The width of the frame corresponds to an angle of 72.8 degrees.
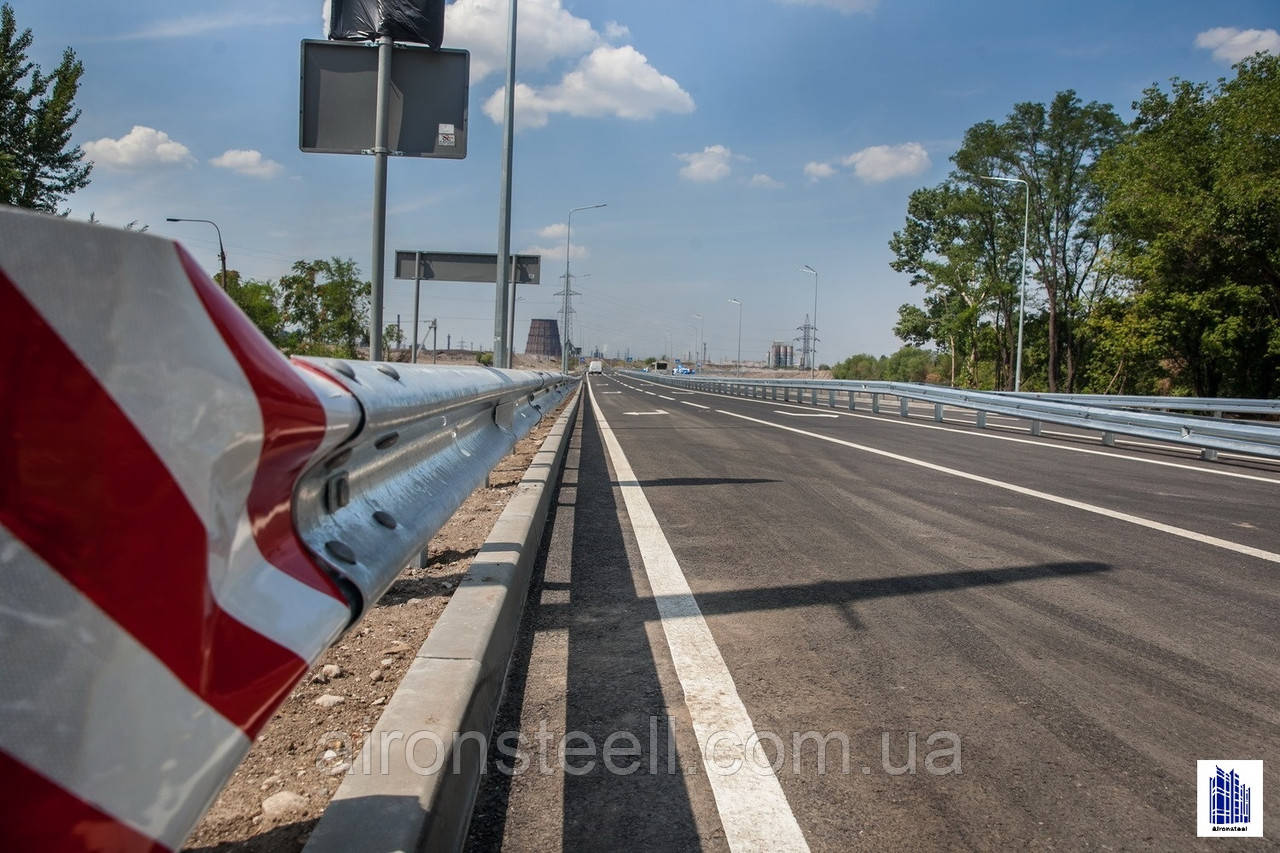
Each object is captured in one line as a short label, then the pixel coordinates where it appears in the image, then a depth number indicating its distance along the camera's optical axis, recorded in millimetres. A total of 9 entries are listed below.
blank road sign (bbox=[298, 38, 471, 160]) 6680
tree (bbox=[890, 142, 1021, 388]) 49750
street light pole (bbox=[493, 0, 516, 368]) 13734
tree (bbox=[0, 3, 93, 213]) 30562
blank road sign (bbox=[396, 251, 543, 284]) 28156
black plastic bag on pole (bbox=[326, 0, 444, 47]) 6457
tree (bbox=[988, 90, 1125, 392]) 44969
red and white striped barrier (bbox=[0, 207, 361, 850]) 894
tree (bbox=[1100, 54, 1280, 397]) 29688
